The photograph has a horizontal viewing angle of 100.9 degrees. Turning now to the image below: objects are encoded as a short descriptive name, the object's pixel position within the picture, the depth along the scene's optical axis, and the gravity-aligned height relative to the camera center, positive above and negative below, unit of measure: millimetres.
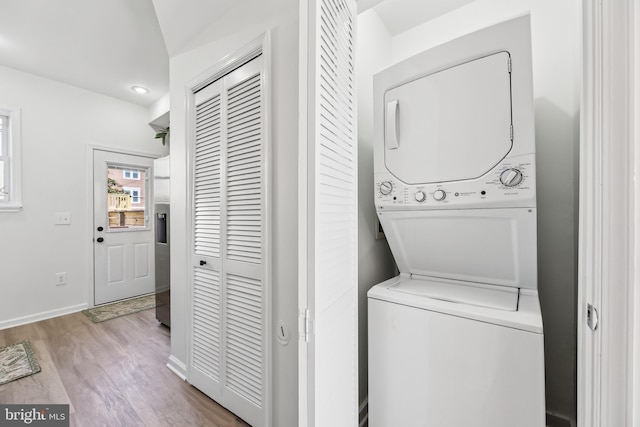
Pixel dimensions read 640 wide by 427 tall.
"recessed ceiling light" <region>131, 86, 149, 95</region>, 3318 +1573
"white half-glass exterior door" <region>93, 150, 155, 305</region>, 3438 -200
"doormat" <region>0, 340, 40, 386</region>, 1973 -1214
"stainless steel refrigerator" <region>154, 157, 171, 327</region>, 2639 -288
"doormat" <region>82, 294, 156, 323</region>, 3074 -1209
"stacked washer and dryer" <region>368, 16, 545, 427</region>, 965 -110
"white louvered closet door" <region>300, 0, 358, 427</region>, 752 -40
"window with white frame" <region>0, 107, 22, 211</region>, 2791 +570
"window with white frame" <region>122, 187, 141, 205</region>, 3844 +274
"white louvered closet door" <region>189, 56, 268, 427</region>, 1462 -197
